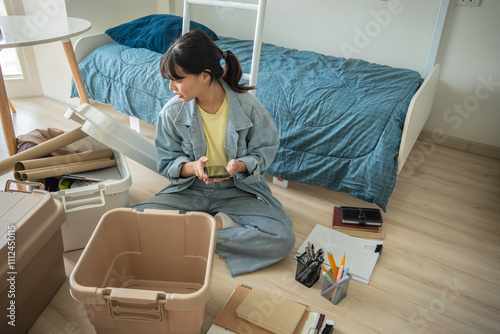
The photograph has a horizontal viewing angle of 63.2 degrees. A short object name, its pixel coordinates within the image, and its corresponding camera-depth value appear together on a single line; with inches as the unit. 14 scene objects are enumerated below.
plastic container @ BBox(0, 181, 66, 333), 40.7
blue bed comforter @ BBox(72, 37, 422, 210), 66.7
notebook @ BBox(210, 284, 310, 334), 47.0
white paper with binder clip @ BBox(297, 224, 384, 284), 57.3
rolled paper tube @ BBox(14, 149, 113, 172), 58.7
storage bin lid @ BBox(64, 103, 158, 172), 57.6
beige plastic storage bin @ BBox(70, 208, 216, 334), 37.9
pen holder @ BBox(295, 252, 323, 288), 52.8
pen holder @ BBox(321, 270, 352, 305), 50.6
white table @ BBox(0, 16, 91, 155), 62.2
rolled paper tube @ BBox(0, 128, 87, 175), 57.7
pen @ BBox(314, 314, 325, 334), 47.3
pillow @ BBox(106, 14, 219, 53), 91.4
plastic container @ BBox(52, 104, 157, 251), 55.9
